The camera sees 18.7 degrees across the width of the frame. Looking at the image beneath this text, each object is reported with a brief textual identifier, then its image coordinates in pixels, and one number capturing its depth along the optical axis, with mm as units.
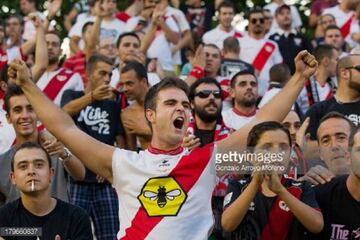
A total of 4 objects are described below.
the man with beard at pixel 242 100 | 10633
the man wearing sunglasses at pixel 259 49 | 14578
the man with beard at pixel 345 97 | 10062
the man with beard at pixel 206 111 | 9766
